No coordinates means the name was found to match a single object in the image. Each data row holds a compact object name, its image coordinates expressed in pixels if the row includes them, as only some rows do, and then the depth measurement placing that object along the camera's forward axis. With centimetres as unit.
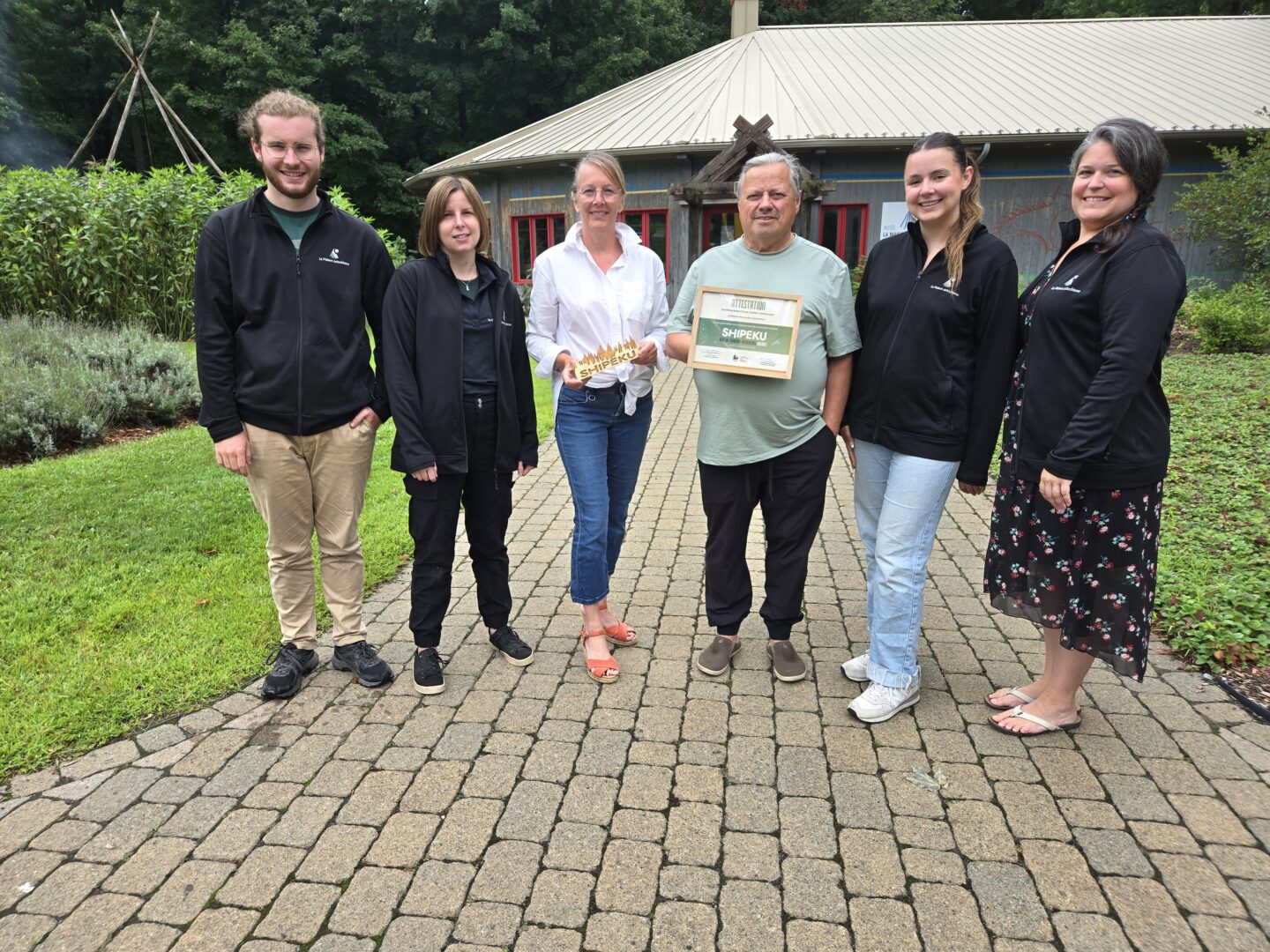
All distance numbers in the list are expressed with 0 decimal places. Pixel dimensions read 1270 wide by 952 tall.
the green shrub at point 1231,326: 1078
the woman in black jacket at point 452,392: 338
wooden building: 1590
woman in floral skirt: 269
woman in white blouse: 355
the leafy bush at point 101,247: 986
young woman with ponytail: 304
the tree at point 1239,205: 1278
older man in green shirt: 330
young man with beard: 324
